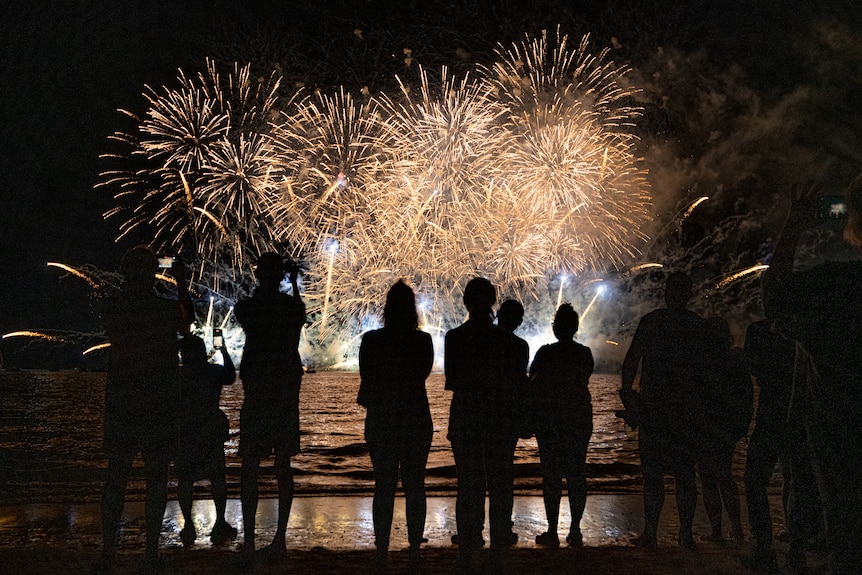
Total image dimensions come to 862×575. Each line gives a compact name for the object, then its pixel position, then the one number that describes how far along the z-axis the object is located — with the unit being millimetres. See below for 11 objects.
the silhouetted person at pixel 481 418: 5461
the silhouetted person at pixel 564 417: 6359
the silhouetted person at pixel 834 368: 3059
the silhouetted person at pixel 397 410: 5449
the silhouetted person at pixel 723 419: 5973
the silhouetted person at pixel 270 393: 5602
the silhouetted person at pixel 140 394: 5316
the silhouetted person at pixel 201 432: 6250
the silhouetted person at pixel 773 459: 5387
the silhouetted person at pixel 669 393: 5895
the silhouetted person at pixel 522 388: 5626
